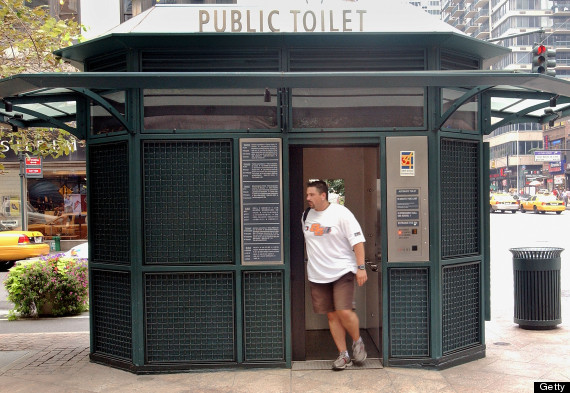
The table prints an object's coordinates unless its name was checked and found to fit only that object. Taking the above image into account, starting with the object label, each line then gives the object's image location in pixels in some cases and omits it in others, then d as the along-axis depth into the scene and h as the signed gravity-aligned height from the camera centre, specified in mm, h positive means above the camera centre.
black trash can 7641 -1268
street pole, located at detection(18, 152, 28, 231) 19375 +19
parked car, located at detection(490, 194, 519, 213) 47531 -750
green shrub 9484 -1449
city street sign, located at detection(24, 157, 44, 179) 19672 +1141
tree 9492 +2848
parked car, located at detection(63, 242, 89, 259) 12727 -1175
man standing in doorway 5691 -654
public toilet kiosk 5727 +112
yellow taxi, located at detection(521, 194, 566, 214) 43344 -833
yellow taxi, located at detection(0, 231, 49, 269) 16547 -1325
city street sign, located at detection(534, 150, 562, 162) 66500 +4405
